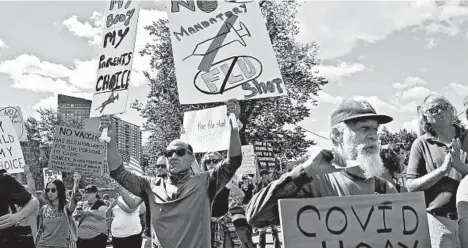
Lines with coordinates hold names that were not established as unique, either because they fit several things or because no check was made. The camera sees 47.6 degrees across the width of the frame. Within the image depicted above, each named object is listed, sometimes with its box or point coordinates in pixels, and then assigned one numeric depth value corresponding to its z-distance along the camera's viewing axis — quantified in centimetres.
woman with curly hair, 399
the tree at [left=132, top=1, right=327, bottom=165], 3055
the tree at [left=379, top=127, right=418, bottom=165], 4601
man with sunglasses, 438
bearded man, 272
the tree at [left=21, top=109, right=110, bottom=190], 5844
